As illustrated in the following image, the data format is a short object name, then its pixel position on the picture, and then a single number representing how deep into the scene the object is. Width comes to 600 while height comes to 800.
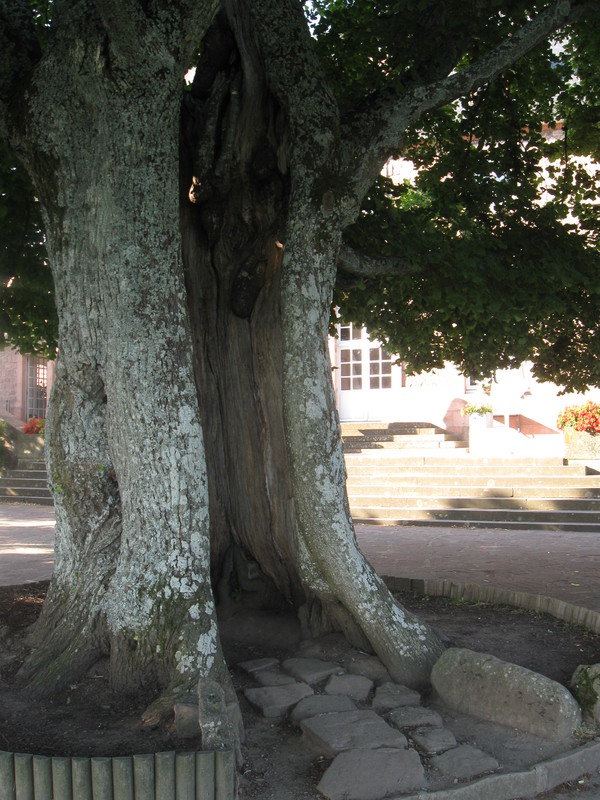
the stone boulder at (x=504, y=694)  3.75
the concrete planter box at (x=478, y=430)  16.40
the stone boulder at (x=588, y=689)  3.90
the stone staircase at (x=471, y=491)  11.61
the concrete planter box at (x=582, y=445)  13.28
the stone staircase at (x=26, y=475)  16.64
